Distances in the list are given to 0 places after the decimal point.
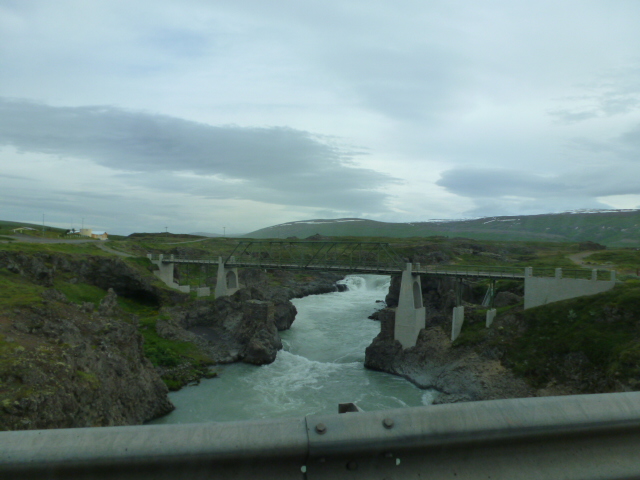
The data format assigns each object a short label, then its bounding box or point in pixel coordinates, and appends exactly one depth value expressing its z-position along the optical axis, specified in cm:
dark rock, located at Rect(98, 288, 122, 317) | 3245
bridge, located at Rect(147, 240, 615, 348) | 2883
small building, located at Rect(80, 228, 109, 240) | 10382
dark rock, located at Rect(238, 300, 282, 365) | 3547
